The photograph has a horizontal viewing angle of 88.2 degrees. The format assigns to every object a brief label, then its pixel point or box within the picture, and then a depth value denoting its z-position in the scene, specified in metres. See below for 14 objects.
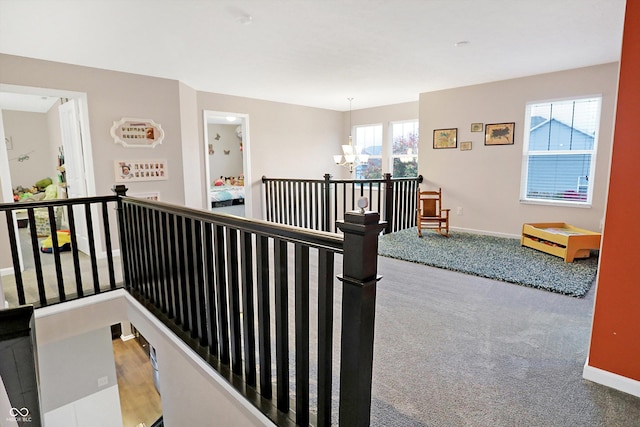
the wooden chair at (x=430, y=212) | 5.16
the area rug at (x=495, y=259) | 3.24
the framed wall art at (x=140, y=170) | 4.15
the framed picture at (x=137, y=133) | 4.09
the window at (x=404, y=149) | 6.65
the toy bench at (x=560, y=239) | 3.83
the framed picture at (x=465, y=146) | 5.40
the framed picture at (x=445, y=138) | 5.55
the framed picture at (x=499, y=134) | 4.96
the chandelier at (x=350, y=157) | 5.23
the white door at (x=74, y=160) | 4.05
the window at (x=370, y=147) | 7.20
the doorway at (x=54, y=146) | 3.75
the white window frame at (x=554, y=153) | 4.31
